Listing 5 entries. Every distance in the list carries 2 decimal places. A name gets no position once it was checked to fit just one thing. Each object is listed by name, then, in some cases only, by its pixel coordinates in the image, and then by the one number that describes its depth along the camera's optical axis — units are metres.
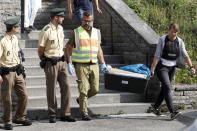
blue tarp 16.71
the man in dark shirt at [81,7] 19.54
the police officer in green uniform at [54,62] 15.65
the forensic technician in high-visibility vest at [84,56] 16.10
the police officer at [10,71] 14.91
